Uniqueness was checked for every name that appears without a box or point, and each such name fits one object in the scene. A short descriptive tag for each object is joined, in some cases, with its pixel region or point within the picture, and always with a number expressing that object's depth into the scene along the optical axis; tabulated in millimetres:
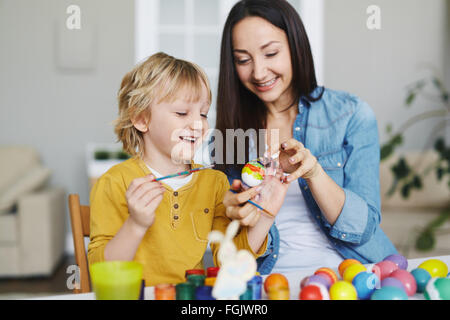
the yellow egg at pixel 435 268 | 802
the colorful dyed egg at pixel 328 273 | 753
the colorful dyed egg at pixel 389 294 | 646
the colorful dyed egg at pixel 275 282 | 709
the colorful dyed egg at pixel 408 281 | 725
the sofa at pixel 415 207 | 2773
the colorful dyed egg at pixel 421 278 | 737
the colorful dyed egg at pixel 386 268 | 796
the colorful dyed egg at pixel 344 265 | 836
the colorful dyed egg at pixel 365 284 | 705
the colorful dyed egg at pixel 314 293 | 660
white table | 723
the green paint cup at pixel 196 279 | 690
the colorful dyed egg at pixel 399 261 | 851
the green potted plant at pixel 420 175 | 2598
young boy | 1002
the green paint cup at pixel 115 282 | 622
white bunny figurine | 582
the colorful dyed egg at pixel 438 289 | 675
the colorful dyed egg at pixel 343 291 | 677
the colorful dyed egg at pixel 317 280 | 715
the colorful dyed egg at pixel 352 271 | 764
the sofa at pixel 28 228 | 2822
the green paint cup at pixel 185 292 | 657
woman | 1170
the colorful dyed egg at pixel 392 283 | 707
